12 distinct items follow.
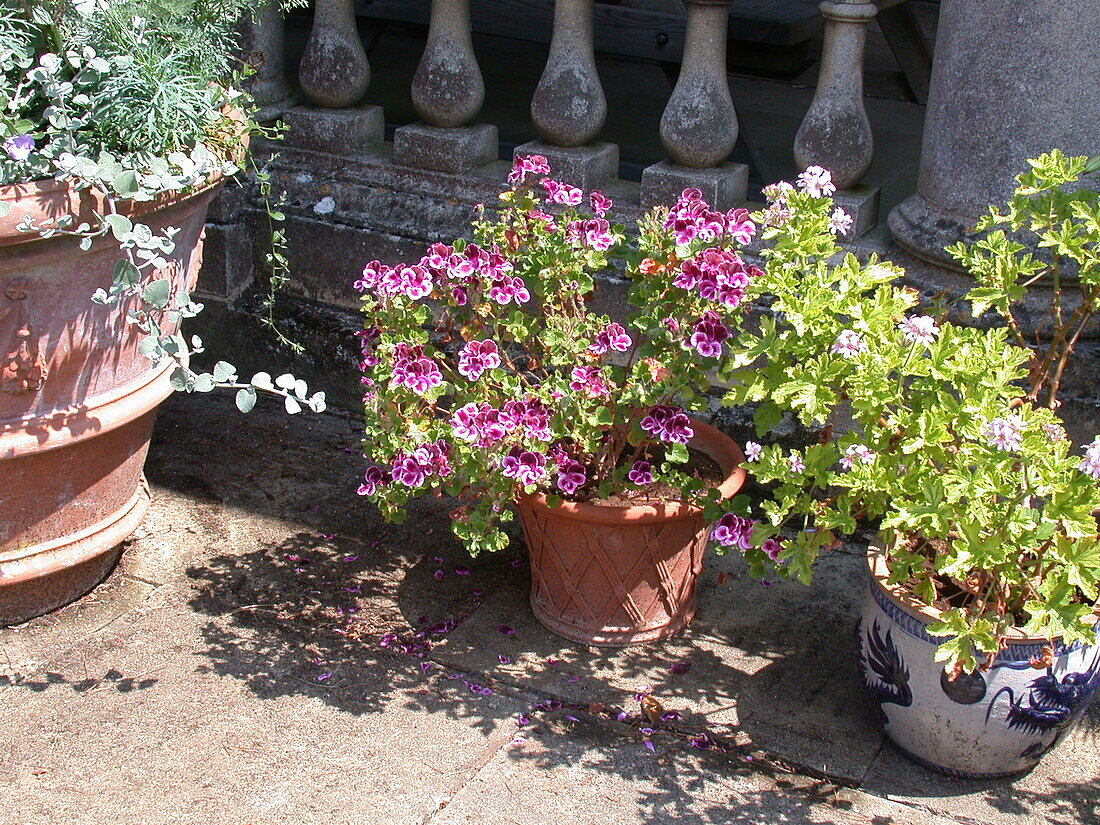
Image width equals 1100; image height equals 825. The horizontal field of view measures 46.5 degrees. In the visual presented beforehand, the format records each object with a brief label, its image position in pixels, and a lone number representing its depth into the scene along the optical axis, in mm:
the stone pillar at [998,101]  2730
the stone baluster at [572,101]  3391
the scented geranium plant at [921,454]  2195
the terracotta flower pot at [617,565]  2777
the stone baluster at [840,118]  3166
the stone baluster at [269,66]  3715
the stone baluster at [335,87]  3682
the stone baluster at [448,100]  3551
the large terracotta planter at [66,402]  2463
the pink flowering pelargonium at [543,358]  2609
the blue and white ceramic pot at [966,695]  2367
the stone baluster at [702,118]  3258
